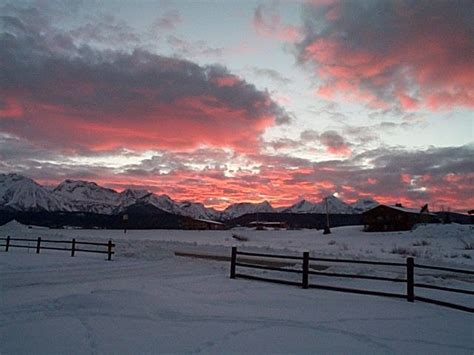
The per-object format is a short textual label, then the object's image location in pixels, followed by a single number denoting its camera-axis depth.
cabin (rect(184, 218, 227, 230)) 124.06
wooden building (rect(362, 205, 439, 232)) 61.22
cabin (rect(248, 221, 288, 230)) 128.32
